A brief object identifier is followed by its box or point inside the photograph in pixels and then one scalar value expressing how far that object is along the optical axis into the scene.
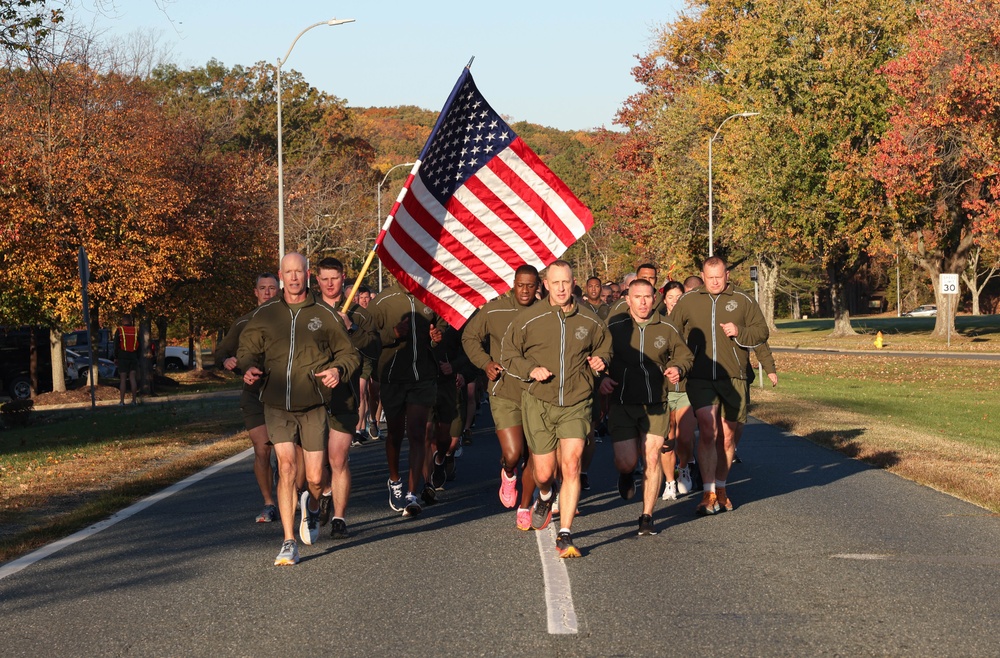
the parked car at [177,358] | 55.72
